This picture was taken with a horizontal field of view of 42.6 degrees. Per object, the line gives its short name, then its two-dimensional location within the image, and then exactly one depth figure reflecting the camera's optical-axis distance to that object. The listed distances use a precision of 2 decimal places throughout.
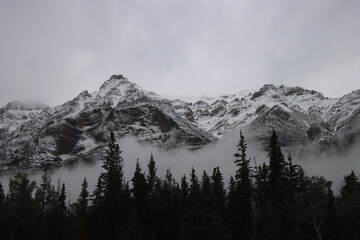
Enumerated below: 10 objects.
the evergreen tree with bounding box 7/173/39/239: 64.75
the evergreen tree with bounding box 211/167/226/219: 65.41
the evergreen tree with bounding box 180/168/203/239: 46.06
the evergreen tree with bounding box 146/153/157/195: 80.07
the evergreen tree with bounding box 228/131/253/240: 57.28
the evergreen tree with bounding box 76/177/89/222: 82.03
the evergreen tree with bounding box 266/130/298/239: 42.12
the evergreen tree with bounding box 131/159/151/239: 63.41
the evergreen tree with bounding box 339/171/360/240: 57.22
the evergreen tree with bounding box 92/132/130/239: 61.16
